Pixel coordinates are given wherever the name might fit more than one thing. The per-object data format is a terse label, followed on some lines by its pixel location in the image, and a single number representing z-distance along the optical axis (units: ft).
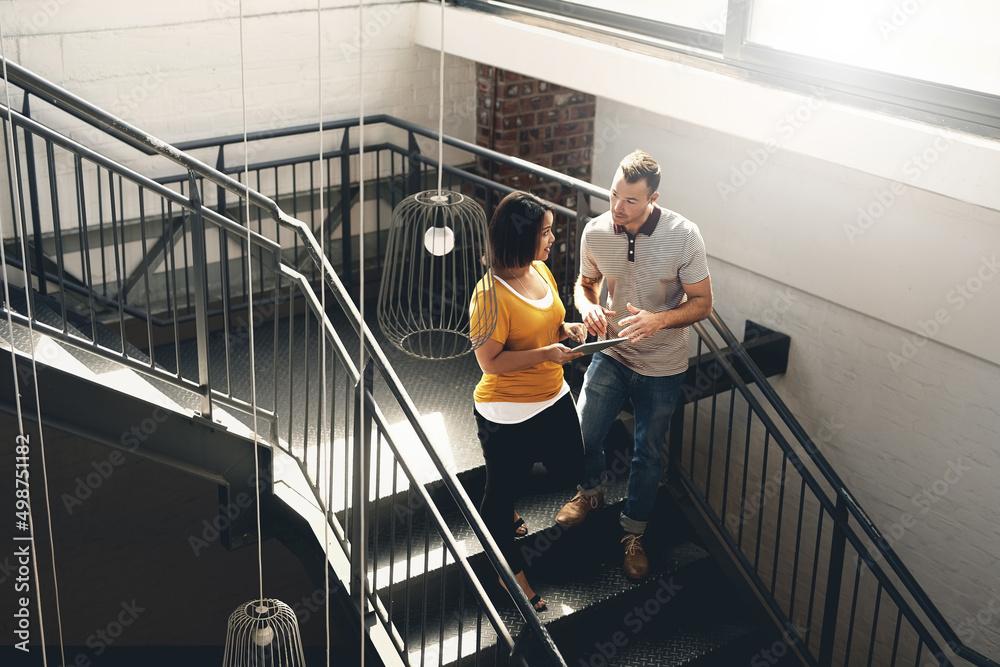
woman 10.77
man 11.59
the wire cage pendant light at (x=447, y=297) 8.23
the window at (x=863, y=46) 11.51
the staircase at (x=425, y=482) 11.45
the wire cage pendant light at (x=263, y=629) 9.04
